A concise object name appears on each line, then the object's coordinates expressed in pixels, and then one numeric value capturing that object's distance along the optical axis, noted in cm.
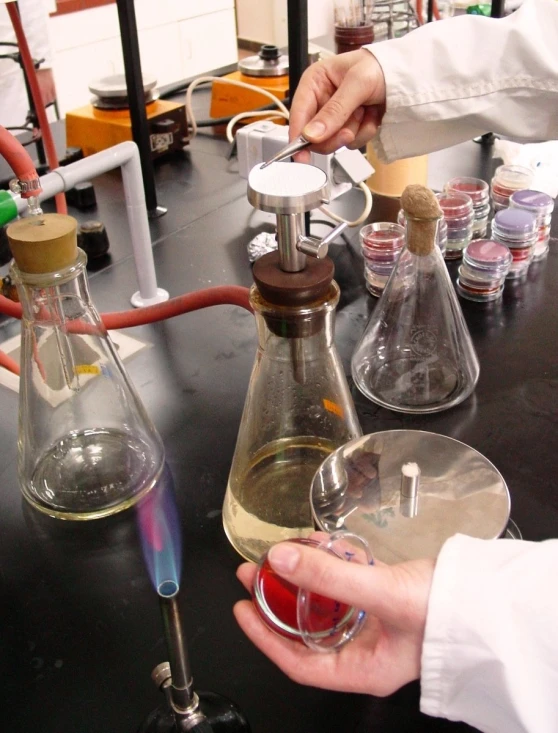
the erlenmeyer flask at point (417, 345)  63
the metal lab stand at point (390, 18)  187
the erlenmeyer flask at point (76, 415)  49
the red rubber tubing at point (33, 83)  84
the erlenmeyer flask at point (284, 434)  46
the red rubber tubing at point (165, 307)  65
